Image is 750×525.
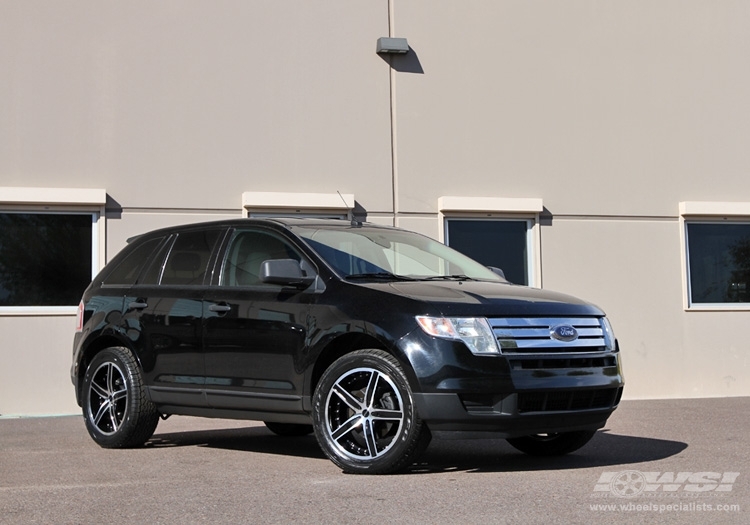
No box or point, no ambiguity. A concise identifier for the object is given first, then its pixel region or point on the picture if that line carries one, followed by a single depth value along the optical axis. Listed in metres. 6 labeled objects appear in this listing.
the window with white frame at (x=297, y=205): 13.04
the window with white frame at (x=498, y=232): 13.70
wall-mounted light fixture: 13.59
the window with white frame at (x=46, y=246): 12.53
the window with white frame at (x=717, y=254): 14.47
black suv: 6.73
